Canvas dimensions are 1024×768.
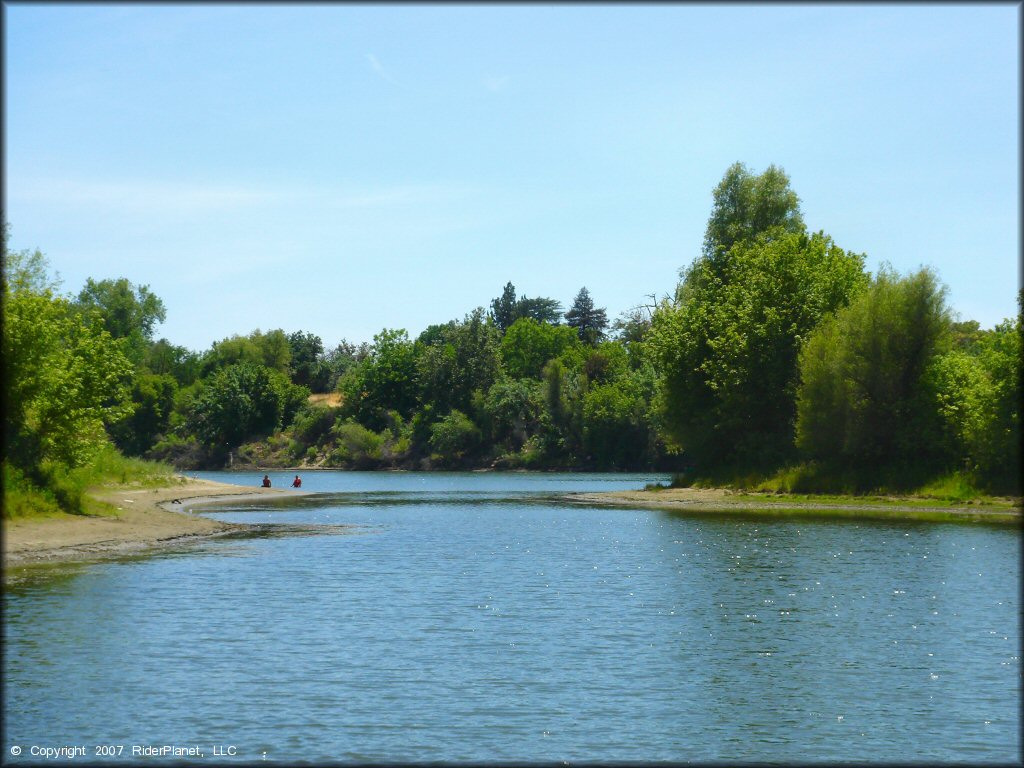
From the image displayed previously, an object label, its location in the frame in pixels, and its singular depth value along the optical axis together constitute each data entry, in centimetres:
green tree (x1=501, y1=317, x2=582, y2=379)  19725
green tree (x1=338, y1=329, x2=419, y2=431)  18650
